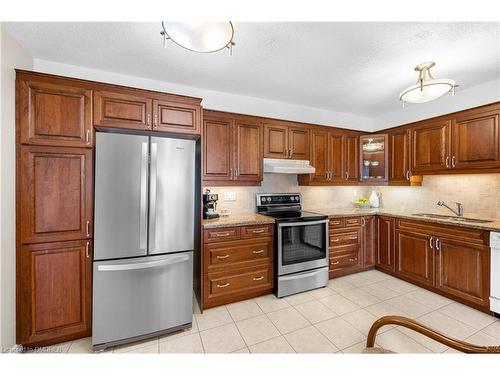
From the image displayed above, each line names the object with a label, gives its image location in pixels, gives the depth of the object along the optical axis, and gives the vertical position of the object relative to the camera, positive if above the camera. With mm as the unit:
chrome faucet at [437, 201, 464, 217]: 2777 -289
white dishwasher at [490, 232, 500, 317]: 2115 -860
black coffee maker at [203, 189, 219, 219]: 2621 -215
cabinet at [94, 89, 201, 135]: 1853 +703
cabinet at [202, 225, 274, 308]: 2301 -854
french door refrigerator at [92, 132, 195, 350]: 1728 -412
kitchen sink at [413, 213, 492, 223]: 2541 -390
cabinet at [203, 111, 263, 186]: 2586 +485
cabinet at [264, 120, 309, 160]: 2934 +674
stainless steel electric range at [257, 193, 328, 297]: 2561 -806
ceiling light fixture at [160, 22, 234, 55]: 1075 +809
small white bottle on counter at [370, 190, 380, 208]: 3760 -224
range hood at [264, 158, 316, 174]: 2844 +299
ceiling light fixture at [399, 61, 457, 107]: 1846 +893
